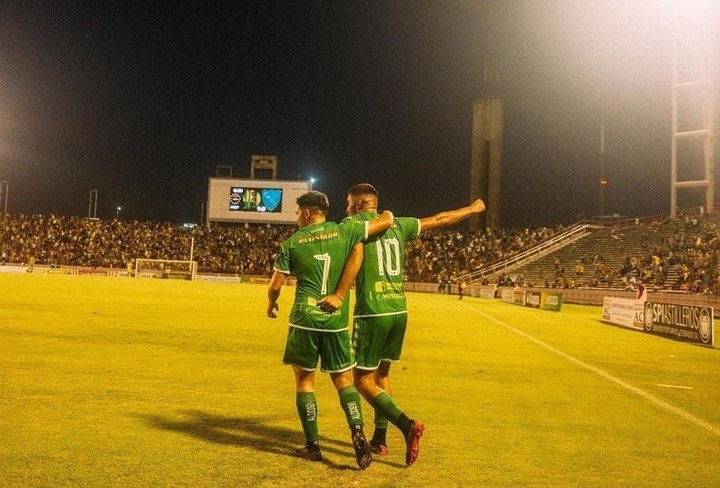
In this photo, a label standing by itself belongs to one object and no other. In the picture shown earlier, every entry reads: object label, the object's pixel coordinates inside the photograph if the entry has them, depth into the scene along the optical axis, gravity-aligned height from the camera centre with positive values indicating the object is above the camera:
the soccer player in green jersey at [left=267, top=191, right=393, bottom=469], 5.08 -0.24
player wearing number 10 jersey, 5.34 -0.16
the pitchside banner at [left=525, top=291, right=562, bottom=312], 31.95 -0.56
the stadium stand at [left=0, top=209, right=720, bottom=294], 41.31 +2.54
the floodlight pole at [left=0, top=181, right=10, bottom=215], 94.79 +10.10
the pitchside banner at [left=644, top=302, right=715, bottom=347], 17.44 -0.73
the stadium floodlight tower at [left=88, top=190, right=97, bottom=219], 102.24 +8.98
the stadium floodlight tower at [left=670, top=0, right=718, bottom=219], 42.53 +14.25
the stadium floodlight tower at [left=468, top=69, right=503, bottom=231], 74.94 +15.64
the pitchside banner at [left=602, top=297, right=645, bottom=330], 22.16 -0.66
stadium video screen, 67.62 +7.76
